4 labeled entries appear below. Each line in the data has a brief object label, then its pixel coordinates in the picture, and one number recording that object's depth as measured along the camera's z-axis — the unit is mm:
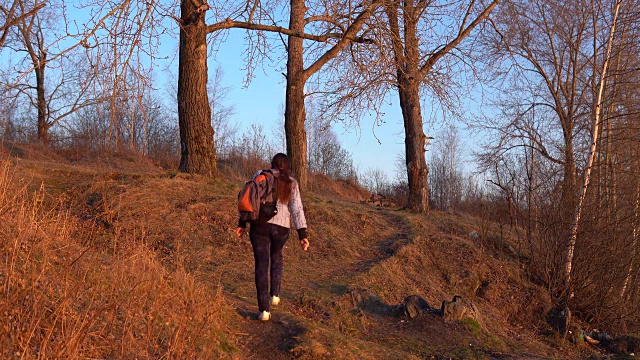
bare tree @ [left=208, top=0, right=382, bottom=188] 12070
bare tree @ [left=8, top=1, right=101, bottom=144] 27141
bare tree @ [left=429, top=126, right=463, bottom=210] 41525
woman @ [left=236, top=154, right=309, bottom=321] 6180
